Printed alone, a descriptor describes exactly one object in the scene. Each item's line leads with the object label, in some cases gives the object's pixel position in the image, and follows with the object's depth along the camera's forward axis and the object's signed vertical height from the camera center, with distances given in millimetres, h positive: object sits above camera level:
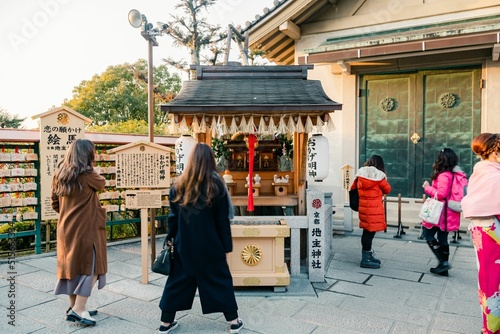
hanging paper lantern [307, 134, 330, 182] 6340 +30
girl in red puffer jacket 6375 -646
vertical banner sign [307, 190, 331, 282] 5809 -1246
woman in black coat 3811 -871
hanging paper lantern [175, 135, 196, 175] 6340 +168
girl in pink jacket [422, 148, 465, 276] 5727 -597
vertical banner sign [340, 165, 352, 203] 9586 -486
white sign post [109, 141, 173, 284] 5707 -221
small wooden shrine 5824 +727
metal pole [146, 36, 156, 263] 6281 +927
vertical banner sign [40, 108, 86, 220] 6934 +360
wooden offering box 5332 -1346
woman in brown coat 4121 -754
